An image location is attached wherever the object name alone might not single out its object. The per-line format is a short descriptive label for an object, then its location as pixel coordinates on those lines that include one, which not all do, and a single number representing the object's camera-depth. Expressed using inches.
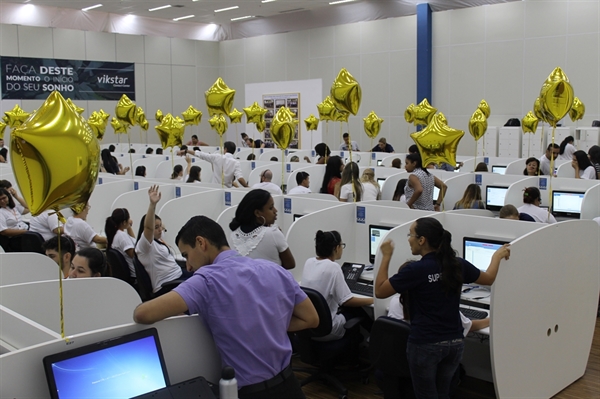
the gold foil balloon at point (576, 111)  392.3
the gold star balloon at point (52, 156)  72.3
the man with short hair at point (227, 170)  297.8
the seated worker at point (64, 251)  142.6
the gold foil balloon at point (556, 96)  200.1
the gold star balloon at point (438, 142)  187.8
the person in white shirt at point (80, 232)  200.5
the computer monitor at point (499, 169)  362.0
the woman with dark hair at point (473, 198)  231.0
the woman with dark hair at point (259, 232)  147.9
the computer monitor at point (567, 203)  255.5
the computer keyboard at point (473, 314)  141.2
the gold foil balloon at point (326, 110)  439.2
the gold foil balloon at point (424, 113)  403.9
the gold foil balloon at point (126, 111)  349.7
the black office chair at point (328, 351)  149.6
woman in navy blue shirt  112.6
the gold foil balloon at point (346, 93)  218.2
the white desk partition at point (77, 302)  109.6
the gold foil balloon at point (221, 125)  348.0
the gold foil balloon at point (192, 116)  427.9
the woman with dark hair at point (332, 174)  275.1
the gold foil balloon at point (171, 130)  319.6
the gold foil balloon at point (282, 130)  265.1
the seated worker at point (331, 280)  148.4
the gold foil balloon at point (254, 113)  462.3
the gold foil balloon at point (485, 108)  405.8
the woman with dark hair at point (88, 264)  126.6
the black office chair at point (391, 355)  124.6
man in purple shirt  82.5
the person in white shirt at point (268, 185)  252.3
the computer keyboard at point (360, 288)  161.5
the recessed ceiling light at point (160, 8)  636.3
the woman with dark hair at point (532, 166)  303.6
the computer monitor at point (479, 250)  161.2
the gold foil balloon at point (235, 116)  455.6
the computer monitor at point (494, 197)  282.2
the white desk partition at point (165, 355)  69.5
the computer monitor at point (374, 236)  184.7
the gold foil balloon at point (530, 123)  381.4
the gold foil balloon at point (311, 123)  484.7
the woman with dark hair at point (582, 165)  289.4
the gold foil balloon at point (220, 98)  287.7
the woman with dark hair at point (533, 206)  210.7
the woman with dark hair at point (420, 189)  231.5
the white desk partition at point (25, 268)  139.6
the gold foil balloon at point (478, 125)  312.4
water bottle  69.1
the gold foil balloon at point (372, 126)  412.8
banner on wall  631.8
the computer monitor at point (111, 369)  71.4
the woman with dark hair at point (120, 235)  177.0
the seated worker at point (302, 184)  254.5
